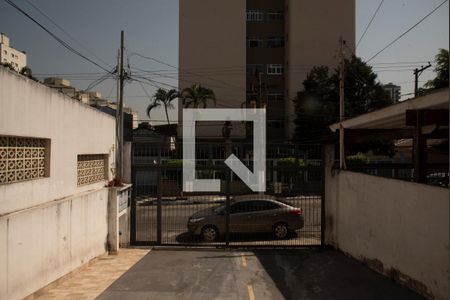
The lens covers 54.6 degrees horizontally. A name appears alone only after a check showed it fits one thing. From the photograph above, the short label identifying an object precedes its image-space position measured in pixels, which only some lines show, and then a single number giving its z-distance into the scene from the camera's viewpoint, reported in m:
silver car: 14.72
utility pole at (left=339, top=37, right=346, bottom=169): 13.39
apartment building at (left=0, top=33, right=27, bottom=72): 75.78
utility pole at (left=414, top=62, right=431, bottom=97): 28.48
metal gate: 14.33
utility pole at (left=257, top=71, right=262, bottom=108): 29.05
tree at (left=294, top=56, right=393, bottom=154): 34.03
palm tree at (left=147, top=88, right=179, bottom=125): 39.06
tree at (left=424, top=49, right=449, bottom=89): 22.94
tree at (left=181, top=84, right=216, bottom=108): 36.75
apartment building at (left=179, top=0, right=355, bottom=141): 40.69
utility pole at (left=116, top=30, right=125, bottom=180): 14.12
